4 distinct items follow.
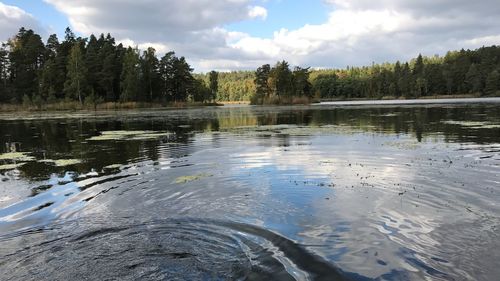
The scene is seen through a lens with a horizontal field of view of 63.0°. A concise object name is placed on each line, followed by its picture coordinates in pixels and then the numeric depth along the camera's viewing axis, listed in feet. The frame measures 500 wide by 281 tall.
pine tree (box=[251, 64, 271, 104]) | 484.38
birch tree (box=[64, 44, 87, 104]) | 340.35
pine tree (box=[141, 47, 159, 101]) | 391.65
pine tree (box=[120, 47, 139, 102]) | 354.54
